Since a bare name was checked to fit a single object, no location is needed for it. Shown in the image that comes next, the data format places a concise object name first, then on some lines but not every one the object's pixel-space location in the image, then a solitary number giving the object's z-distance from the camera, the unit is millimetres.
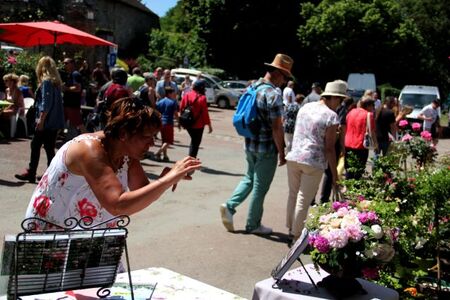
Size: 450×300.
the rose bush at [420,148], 6699
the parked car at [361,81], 32781
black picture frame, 3002
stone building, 20609
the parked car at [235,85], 30656
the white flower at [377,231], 3078
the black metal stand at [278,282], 3151
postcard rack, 2216
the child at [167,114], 11312
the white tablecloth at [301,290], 3089
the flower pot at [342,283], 3048
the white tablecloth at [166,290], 2633
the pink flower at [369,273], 3057
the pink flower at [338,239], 2977
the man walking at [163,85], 14289
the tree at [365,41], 38188
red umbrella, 12438
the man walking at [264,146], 6355
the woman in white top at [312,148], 6156
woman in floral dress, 2641
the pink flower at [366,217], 3150
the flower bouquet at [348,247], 3008
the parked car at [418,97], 24422
